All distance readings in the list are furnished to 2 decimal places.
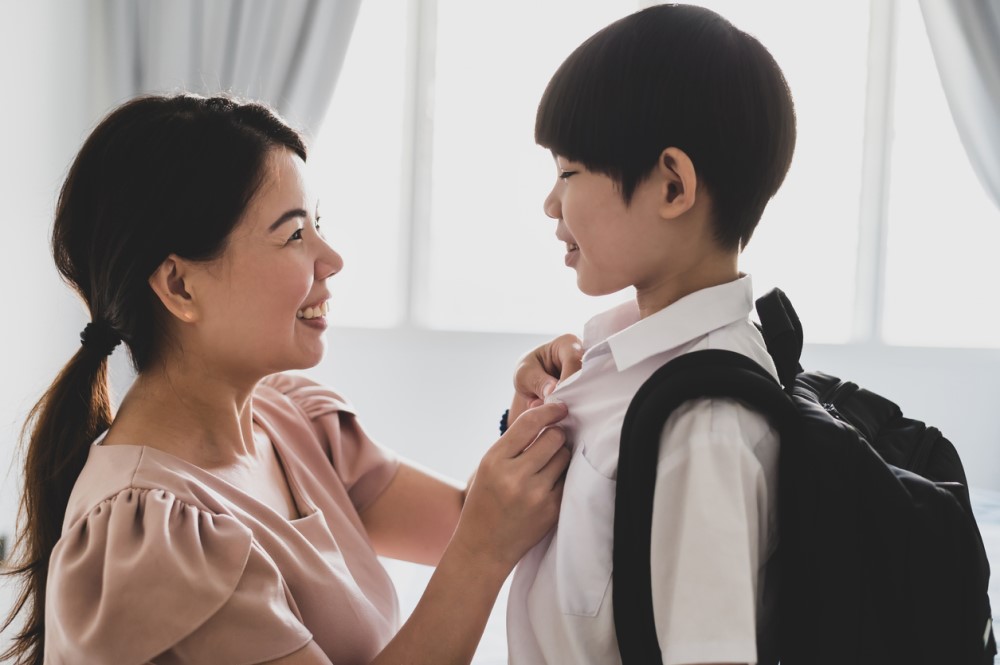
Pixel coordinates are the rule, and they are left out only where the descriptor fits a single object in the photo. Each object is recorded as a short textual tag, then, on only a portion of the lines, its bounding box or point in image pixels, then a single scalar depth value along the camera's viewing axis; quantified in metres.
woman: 0.89
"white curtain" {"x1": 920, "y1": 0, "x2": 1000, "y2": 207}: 3.54
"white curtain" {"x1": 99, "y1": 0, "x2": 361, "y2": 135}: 3.53
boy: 0.73
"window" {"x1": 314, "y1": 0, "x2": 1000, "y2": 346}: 3.86
